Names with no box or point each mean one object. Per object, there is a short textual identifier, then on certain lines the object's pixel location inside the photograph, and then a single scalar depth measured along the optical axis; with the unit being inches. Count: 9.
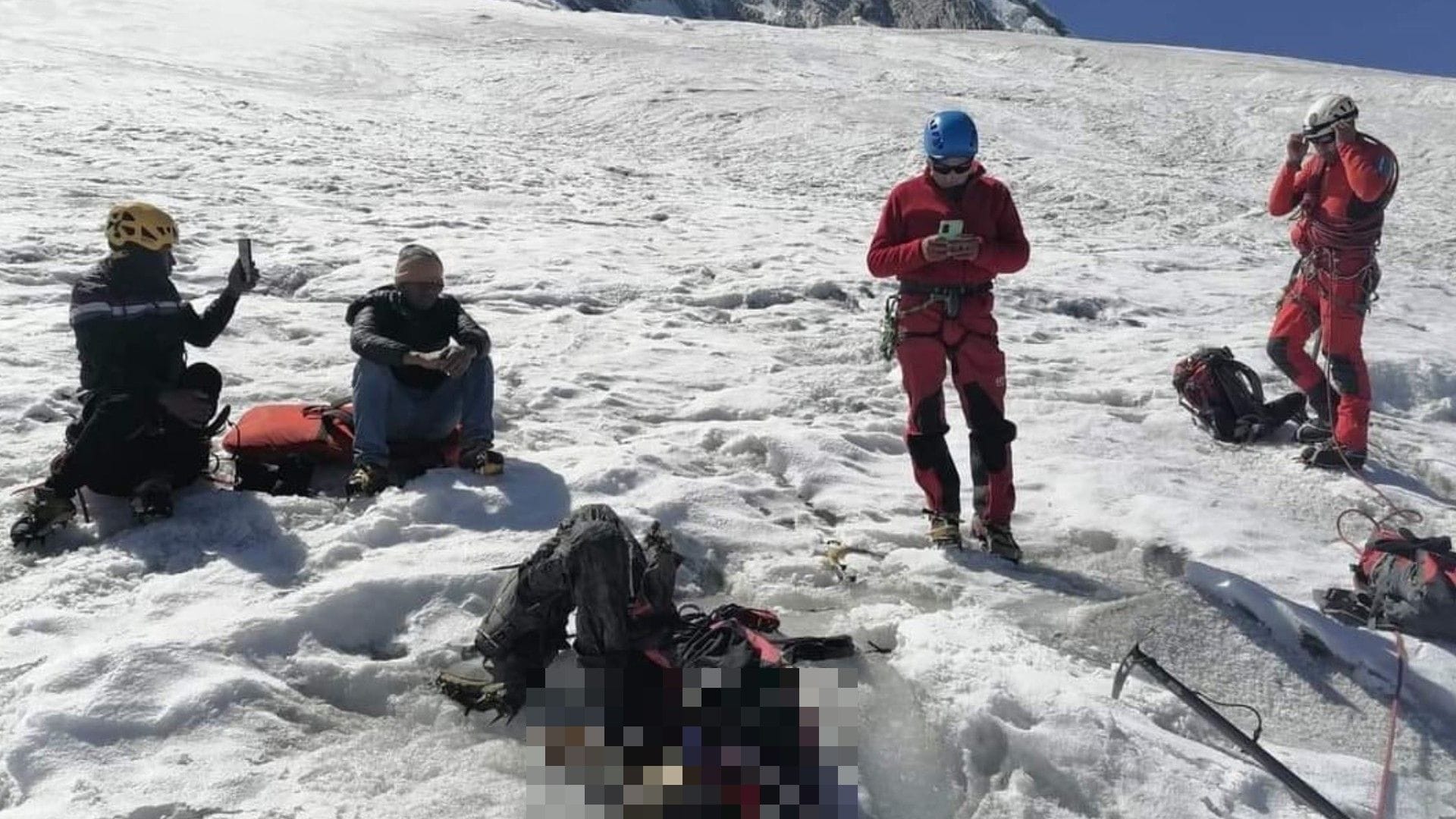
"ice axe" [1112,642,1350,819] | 143.3
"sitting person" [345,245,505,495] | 223.5
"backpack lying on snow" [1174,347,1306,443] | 289.7
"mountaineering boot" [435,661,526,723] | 150.6
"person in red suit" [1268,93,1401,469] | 260.3
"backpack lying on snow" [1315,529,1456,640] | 190.4
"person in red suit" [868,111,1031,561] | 200.4
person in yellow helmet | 203.6
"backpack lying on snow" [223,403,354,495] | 227.9
